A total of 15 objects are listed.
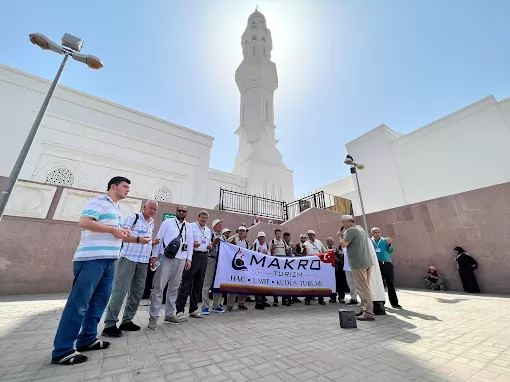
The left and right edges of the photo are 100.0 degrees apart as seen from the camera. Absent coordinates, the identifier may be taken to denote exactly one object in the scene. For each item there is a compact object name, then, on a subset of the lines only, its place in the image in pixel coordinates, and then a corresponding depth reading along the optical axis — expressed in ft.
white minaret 63.67
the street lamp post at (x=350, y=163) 30.17
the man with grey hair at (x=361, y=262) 12.51
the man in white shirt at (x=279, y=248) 18.53
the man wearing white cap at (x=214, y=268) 14.54
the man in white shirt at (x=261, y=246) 17.88
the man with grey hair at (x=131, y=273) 9.17
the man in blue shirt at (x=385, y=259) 15.81
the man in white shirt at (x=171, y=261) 10.97
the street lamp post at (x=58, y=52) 11.85
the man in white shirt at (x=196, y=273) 12.19
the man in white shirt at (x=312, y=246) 19.54
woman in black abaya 21.50
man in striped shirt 6.42
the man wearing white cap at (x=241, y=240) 17.18
